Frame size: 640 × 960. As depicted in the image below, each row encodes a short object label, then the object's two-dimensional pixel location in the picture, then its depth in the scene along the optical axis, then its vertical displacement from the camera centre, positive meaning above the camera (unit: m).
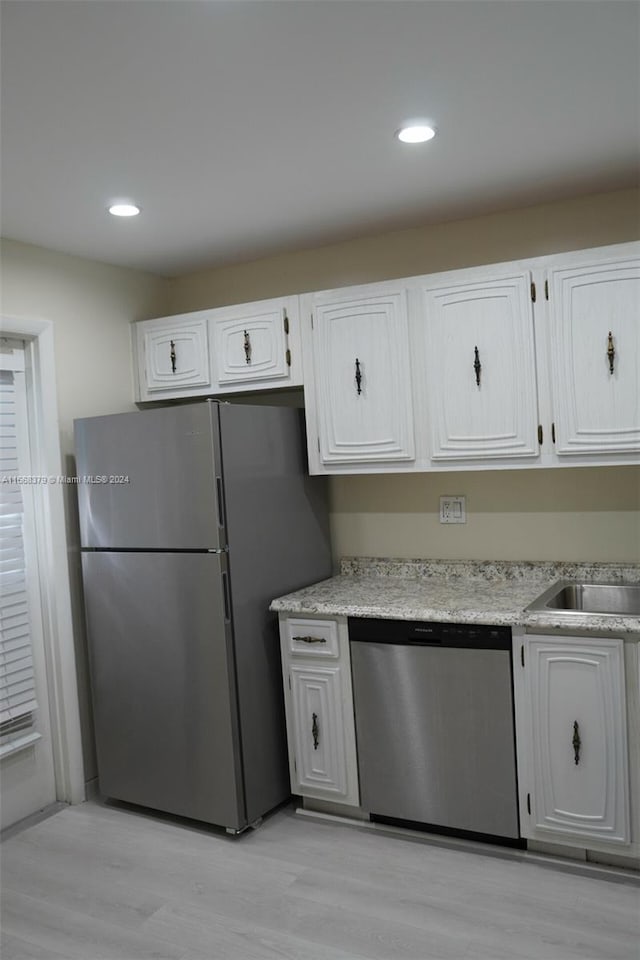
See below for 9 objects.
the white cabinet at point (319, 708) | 2.99 -1.01
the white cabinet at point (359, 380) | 3.03 +0.28
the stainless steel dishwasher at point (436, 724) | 2.70 -1.01
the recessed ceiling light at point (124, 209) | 2.82 +0.94
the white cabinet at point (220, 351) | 3.30 +0.48
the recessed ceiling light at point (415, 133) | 2.29 +0.95
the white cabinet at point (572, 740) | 2.53 -1.01
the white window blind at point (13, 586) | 3.20 -0.48
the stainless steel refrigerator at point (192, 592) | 2.95 -0.53
